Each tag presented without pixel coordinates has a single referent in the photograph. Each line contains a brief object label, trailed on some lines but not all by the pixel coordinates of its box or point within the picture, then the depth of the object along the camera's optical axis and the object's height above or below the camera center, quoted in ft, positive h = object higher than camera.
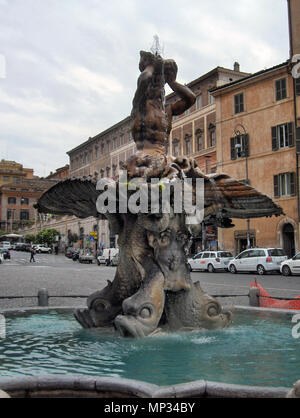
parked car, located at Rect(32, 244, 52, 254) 226.17 +2.21
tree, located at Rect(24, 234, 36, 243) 270.46 +9.13
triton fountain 14.80 -1.86
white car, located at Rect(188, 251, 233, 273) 98.99 -1.73
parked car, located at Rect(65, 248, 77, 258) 177.00 +0.23
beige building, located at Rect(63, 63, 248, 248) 142.31 +39.99
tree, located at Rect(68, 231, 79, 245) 208.77 +6.64
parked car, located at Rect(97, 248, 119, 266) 125.49 -0.70
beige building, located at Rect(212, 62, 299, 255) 109.81 +25.28
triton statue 19.62 +1.32
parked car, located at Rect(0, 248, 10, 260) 161.64 +0.02
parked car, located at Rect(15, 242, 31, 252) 252.87 +3.76
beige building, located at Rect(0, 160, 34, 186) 436.76 +74.29
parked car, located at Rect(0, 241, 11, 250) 242.78 +4.60
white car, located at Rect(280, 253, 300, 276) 78.33 -2.31
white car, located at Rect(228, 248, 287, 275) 85.66 -1.40
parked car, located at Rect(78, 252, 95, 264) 146.72 -1.35
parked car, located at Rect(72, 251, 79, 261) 161.17 -0.81
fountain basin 10.44 -3.32
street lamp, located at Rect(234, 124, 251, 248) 118.83 +27.31
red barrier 27.12 -2.95
